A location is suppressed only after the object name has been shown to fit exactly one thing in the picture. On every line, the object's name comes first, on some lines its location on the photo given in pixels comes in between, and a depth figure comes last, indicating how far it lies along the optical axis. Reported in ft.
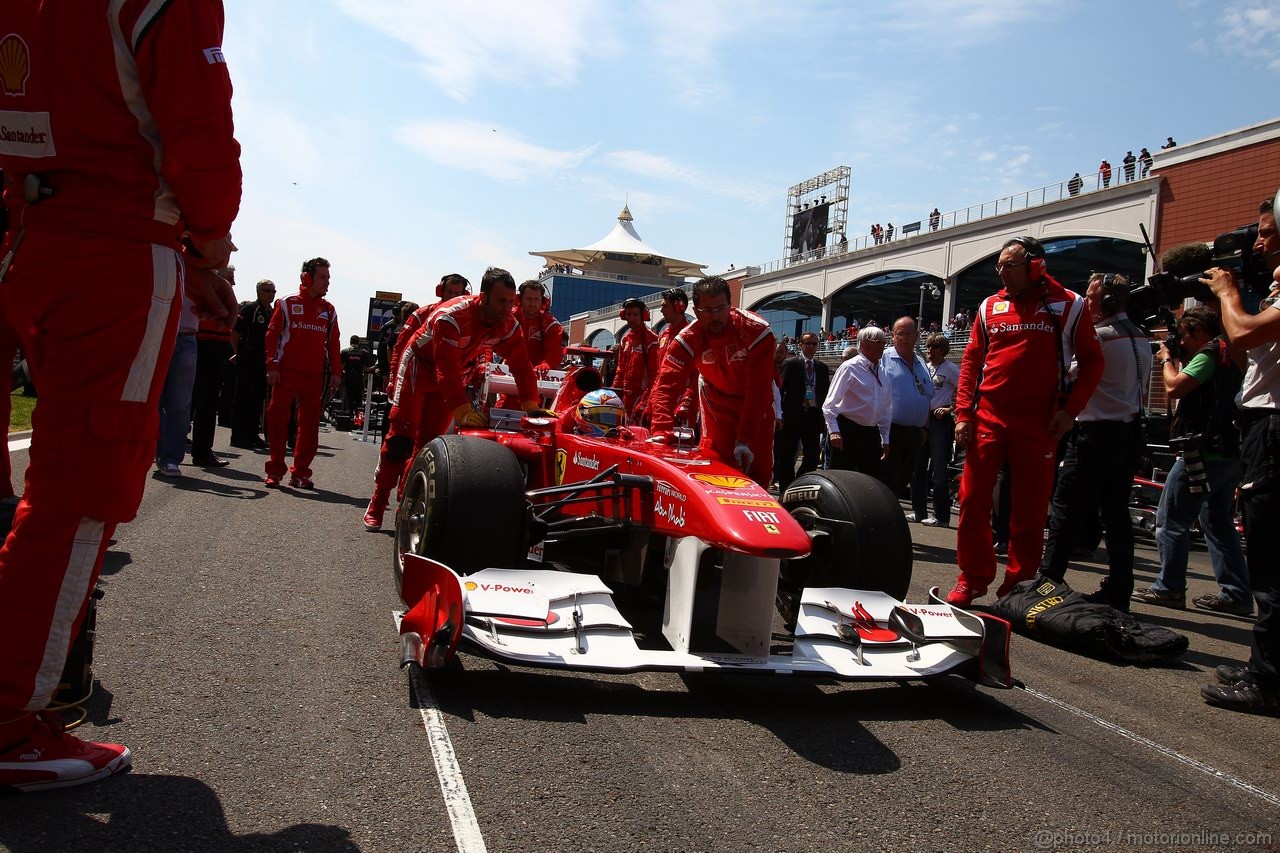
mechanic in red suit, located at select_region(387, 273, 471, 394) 23.72
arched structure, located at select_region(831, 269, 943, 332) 133.15
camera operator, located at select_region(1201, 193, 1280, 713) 13.12
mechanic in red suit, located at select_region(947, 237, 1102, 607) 18.03
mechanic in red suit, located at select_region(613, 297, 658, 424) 32.04
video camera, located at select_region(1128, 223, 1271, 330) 13.98
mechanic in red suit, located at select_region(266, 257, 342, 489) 28.81
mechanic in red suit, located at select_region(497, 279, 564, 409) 30.42
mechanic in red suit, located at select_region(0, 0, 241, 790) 7.75
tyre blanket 15.38
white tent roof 319.06
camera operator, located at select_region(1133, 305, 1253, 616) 20.27
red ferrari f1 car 11.73
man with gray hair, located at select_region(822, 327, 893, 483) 26.03
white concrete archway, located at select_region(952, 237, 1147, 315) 102.06
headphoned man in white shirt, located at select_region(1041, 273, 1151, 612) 18.13
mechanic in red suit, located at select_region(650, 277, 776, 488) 20.01
